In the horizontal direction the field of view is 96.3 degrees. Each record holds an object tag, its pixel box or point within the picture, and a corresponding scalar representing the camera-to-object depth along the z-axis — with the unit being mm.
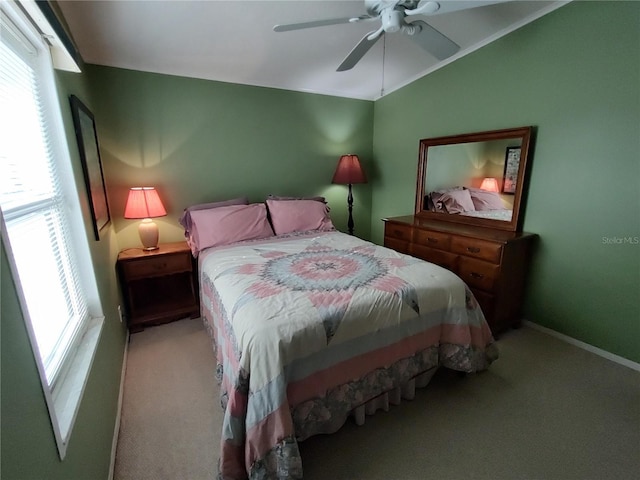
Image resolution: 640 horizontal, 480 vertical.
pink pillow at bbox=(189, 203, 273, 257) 2547
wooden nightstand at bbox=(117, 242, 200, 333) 2428
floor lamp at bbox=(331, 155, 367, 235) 3453
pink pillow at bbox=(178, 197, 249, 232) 2715
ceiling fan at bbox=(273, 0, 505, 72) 1435
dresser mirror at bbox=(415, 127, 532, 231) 2426
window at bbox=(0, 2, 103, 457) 952
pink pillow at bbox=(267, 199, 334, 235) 2900
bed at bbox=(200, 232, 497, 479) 1180
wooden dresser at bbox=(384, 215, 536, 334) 2227
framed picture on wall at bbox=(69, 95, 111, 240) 1641
